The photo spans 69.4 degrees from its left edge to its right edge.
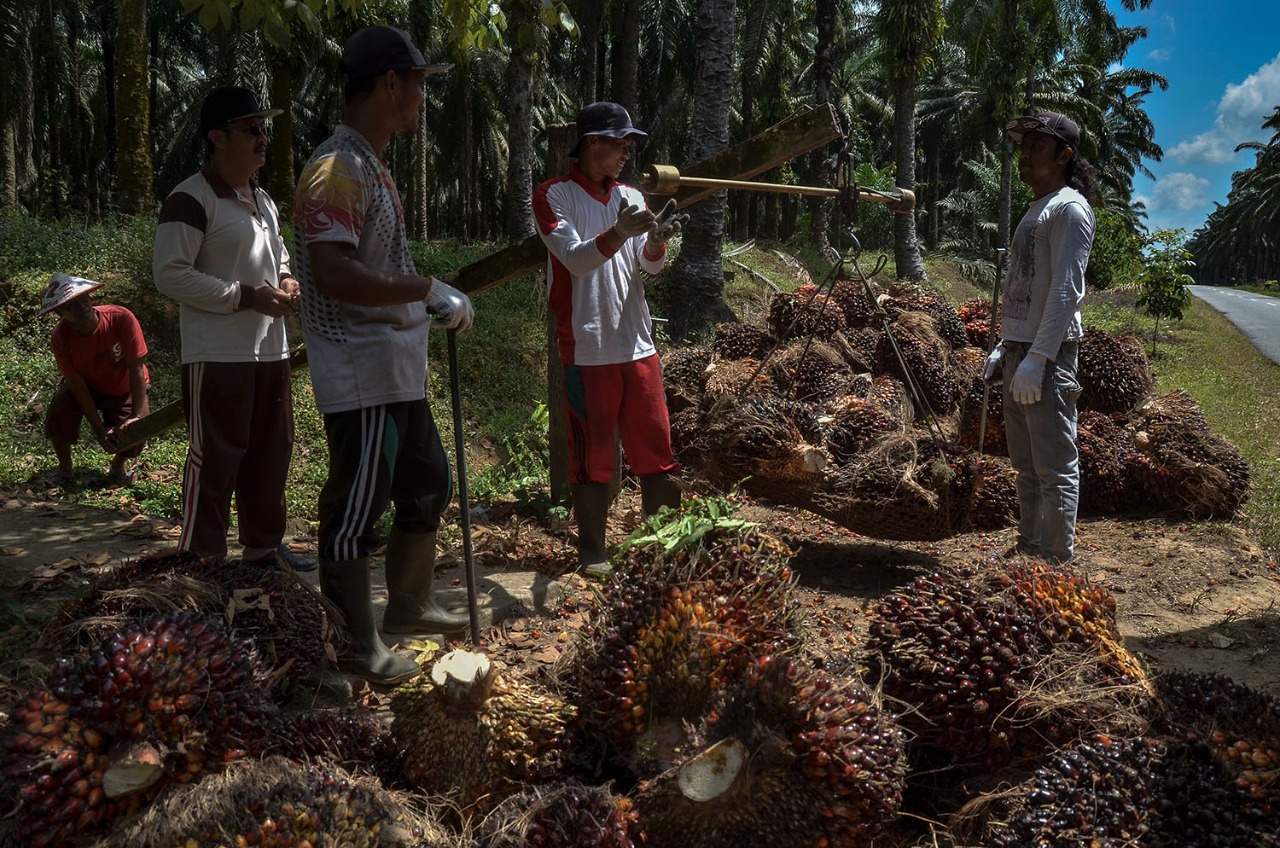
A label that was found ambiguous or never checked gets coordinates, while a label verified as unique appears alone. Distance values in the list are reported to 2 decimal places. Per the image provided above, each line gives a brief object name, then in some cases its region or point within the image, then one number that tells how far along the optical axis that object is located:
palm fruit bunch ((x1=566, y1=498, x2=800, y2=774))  2.57
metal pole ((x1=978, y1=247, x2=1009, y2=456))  5.39
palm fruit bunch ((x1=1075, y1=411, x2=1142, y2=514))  6.32
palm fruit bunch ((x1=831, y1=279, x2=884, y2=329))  8.43
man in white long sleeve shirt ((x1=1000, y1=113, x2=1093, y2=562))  4.36
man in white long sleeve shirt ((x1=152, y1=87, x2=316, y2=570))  3.88
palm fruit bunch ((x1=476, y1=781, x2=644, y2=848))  2.14
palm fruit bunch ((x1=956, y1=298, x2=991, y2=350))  8.70
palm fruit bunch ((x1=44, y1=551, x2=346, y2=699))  2.78
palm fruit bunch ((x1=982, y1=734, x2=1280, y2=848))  2.06
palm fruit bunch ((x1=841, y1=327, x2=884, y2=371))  7.34
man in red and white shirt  4.31
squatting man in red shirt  6.01
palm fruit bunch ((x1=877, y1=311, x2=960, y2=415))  7.08
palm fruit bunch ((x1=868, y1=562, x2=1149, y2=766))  2.52
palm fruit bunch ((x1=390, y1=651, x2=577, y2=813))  2.39
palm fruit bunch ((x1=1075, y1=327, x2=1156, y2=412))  7.05
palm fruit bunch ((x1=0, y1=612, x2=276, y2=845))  2.07
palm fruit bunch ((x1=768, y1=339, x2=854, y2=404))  6.53
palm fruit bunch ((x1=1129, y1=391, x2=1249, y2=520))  6.15
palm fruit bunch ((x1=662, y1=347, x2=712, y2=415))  7.14
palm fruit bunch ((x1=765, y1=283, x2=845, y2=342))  7.68
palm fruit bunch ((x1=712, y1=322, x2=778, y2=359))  7.50
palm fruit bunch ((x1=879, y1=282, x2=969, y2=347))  8.27
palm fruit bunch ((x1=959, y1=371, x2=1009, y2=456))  6.83
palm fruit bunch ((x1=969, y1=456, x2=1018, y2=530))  5.91
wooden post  4.95
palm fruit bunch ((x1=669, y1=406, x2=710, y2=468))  6.39
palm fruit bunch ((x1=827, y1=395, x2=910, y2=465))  5.23
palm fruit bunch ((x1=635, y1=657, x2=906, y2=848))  2.18
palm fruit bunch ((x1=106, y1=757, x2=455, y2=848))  2.01
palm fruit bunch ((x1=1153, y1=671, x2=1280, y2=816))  2.11
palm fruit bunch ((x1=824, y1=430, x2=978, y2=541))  4.80
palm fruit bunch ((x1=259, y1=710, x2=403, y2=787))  2.46
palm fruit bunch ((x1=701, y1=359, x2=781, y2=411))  6.50
